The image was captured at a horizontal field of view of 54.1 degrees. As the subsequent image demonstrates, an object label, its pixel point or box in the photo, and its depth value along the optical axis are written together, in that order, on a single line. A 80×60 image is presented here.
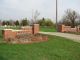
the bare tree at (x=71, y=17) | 25.76
